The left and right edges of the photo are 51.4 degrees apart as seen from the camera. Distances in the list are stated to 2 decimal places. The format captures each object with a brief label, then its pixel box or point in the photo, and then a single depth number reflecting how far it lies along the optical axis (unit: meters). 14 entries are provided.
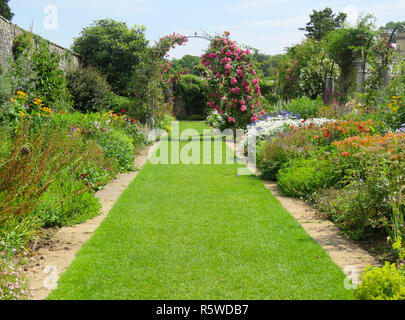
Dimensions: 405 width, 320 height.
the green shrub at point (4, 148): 4.58
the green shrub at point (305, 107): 11.73
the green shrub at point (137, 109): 14.31
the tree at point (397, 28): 11.61
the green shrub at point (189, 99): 28.03
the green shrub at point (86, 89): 13.38
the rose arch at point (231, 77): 13.91
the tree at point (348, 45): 13.10
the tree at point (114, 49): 18.08
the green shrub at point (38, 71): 10.02
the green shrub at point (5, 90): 8.23
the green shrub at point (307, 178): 6.12
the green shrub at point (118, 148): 8.23
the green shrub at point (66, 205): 4.86
